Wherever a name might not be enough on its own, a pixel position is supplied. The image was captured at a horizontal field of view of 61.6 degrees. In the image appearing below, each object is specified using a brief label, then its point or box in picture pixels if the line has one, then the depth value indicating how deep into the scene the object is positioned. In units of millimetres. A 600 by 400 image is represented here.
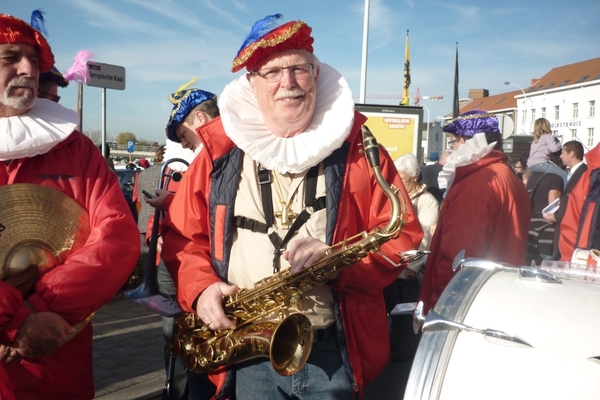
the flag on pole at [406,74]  17562
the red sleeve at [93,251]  2061
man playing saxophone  2281
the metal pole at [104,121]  6616
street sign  6152
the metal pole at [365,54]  10508
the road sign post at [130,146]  23984
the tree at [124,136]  75206
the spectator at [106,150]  7090
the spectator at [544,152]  7116
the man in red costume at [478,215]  3318
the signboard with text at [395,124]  8266
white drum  1356
